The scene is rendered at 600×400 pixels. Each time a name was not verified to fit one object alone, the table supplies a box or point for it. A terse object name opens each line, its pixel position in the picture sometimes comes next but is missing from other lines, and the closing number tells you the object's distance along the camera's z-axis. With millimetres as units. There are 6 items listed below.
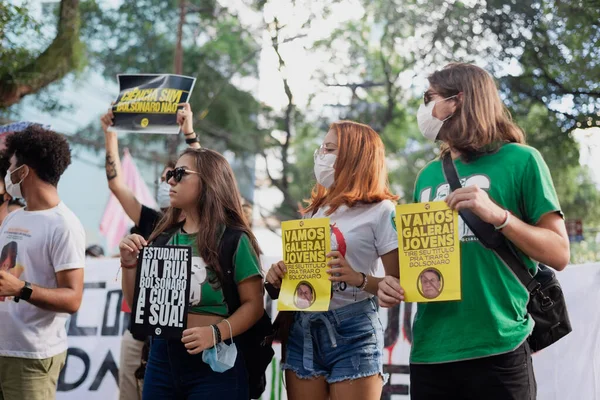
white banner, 4918
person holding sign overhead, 4539
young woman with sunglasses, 3273
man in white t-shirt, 3926
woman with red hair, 3199
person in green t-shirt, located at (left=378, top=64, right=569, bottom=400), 2582
